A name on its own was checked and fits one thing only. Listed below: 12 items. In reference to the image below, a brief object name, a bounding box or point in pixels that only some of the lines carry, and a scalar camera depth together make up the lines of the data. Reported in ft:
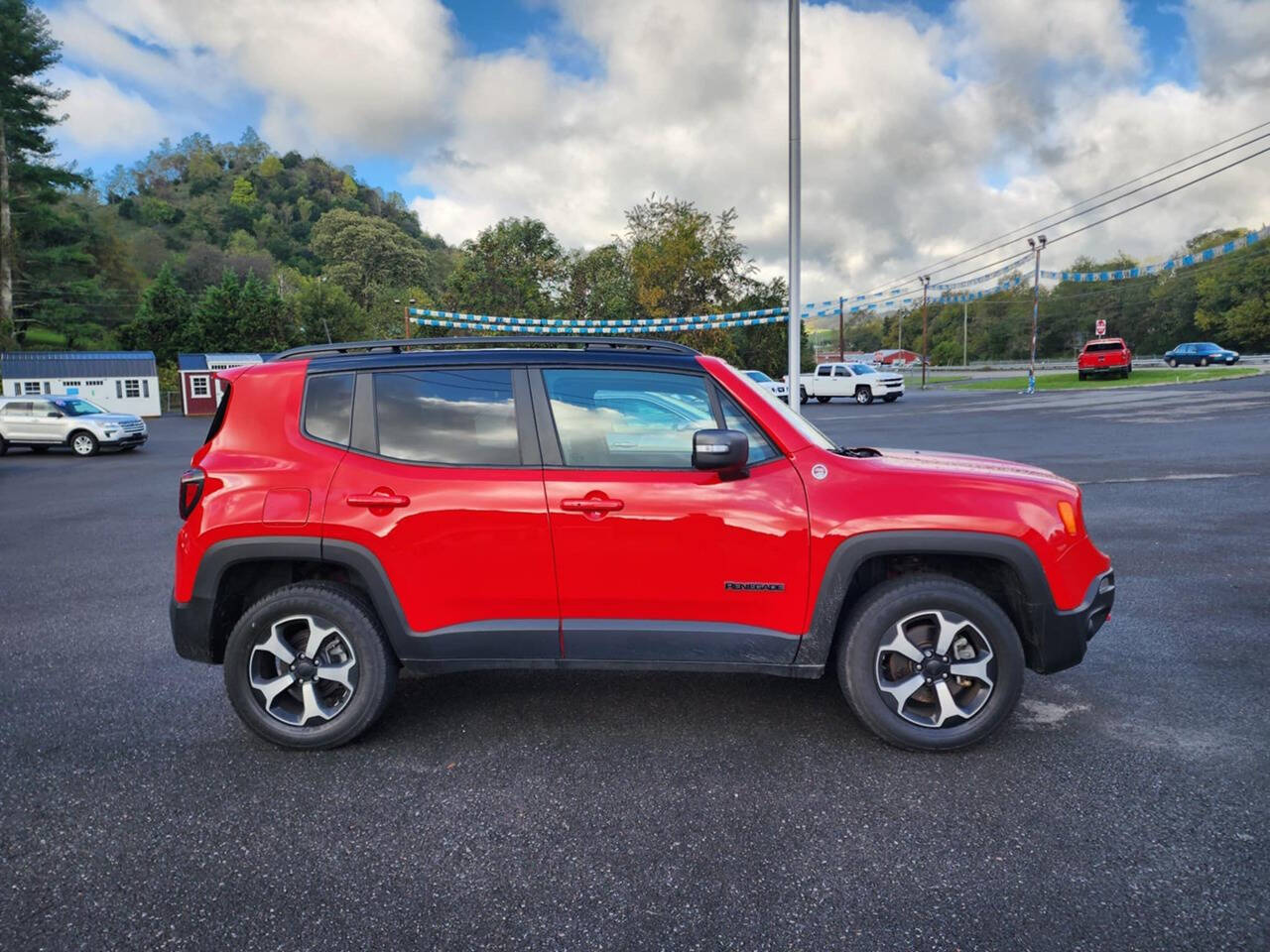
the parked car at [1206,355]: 163.73
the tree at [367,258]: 325.42
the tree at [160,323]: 200.75
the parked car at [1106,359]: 128.98
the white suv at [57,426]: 68.39
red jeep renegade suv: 11.16
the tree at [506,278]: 183.01
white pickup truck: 115.14
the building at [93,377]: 155.22
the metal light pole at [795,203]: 39.45
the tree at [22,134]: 174.40
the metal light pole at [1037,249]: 142.51
